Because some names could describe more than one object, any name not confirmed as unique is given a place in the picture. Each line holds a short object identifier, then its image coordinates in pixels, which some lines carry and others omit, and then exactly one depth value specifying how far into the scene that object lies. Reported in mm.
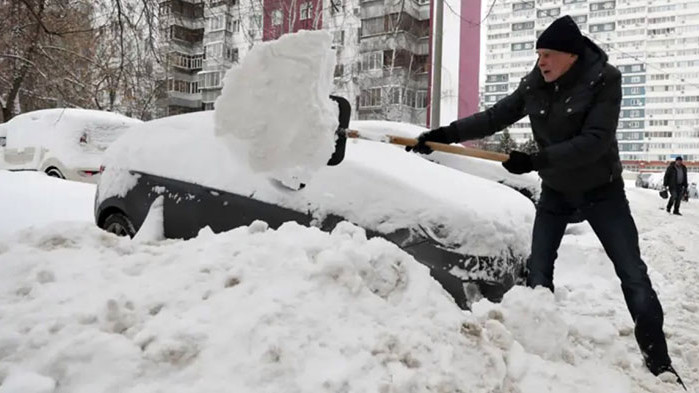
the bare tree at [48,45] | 6926
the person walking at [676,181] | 15555
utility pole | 11258
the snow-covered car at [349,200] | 3334
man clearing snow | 2773
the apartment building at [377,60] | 25219
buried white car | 11219
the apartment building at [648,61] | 85125
